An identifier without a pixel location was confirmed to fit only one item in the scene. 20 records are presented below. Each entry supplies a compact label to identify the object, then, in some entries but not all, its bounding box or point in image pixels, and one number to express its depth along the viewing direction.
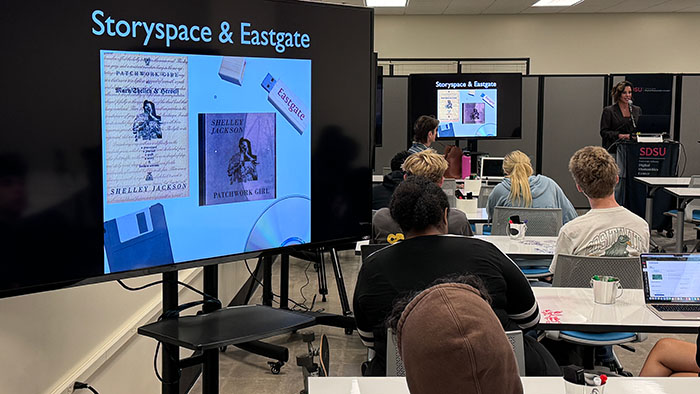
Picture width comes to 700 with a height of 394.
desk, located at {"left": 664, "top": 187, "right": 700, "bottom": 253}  6.18
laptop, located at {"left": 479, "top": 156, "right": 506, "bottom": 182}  7.22
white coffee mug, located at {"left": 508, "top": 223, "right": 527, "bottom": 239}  4.04
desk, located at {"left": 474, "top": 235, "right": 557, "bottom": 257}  3.73
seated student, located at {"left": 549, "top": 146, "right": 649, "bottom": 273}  3.29
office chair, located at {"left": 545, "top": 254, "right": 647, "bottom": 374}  3.06
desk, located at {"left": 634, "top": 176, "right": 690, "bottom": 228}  6.95
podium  8.03
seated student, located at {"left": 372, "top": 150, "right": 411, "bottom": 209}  4.94
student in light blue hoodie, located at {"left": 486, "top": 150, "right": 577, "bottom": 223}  4.69
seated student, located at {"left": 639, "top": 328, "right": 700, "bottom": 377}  2.77
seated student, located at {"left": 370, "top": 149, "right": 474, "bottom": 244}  3.70
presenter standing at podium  8.96
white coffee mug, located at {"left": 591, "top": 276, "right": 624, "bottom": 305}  2.74
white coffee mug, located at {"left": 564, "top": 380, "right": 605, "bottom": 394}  1.71
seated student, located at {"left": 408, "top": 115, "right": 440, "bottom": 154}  6.11
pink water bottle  7.17
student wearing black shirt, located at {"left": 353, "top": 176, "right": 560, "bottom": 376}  2.13
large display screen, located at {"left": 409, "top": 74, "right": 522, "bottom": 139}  8.88
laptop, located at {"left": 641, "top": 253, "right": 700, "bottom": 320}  2.69
